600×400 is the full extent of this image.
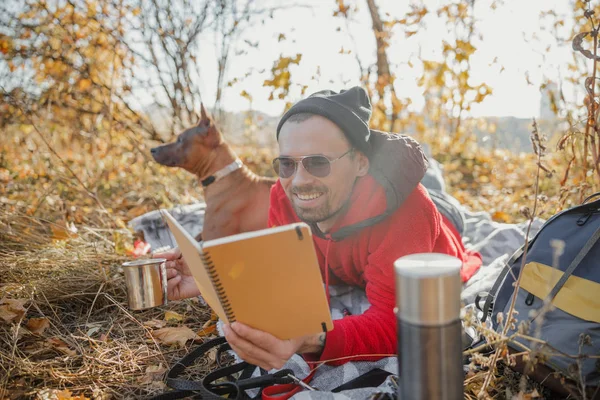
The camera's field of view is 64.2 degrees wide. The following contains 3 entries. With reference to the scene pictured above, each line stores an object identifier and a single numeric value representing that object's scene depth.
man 1.95
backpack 1.56
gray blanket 1.88
